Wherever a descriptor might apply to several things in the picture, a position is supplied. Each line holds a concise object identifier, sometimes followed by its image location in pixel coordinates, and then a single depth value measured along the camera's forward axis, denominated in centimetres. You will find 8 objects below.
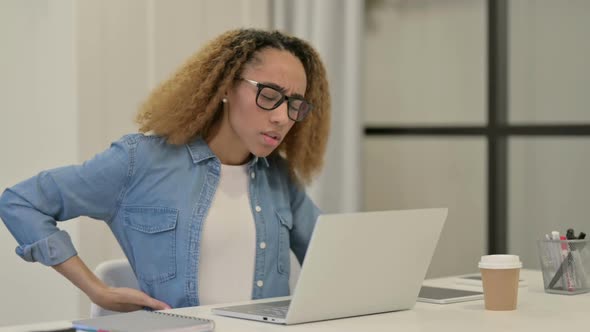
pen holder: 347
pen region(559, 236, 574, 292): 348
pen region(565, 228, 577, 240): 346
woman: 354
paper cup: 322
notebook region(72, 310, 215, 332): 289
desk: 302
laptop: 300
